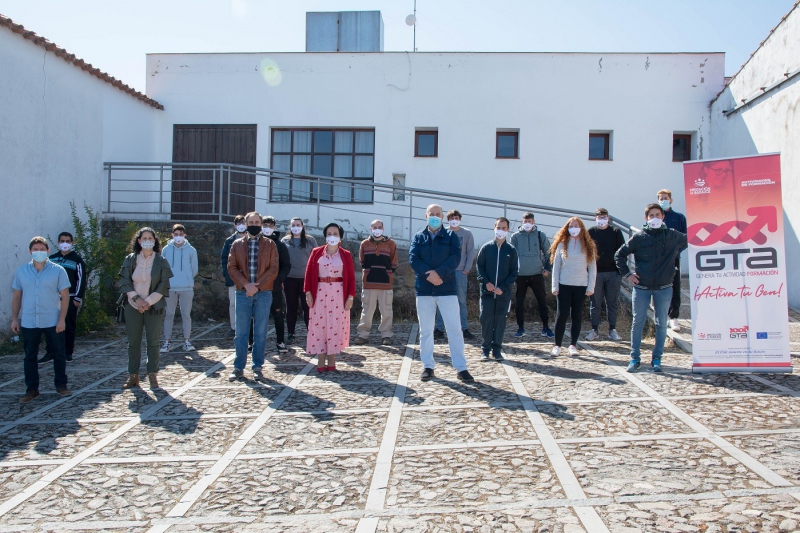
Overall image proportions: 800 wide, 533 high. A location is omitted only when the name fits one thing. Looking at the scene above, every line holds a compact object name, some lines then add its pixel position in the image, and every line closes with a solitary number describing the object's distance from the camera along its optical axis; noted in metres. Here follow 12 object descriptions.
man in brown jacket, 6.85
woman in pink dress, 6.98
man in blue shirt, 6.25
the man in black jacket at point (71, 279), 8.09
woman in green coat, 6.52
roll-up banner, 6.31
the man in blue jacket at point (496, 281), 7.17
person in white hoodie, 8.57
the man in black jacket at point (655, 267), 6.52
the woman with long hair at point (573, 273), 7.54
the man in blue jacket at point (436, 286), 6.35
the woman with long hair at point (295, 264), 8.46
